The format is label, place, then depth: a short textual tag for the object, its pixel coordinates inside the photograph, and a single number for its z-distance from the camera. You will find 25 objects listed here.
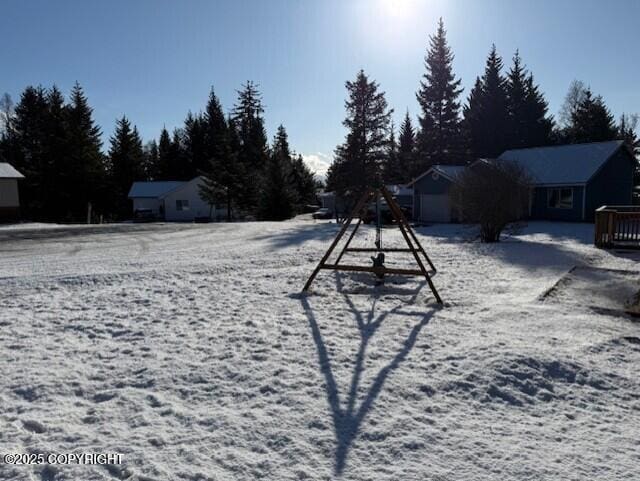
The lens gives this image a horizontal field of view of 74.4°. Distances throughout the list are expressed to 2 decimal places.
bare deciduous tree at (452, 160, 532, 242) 15.05
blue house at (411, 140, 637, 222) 25.23
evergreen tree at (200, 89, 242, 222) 39.19
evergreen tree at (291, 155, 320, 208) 57.09
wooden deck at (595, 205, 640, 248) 13.51
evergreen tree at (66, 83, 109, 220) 40.50
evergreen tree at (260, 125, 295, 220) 36.91
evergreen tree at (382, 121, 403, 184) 38.53
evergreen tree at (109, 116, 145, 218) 48.59
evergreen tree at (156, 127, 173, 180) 56.57
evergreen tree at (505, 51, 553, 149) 41.94
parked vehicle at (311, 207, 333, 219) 40.78
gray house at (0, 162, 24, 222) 25.30
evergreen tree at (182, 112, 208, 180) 56.25
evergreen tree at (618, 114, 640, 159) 44.42
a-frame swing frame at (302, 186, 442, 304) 7.49
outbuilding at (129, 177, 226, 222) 42.97
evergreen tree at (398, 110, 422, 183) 43.59
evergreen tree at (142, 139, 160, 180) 58.91
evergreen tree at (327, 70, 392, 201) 36.94
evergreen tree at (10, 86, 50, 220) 39.91
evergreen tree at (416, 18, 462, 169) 42.38
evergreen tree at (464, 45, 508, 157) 42.03
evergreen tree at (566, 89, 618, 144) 39.84
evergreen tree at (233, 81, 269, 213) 50.44
